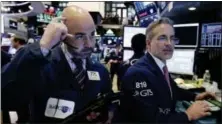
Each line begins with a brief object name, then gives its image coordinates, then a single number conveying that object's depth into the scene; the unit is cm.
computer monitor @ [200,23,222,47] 190
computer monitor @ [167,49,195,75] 225
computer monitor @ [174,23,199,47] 204
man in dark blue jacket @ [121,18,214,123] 122
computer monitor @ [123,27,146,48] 255
